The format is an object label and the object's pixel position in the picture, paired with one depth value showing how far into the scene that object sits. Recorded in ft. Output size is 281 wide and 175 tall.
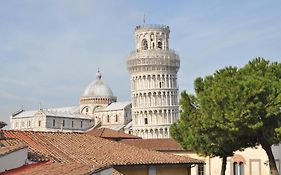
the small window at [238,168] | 126.00
